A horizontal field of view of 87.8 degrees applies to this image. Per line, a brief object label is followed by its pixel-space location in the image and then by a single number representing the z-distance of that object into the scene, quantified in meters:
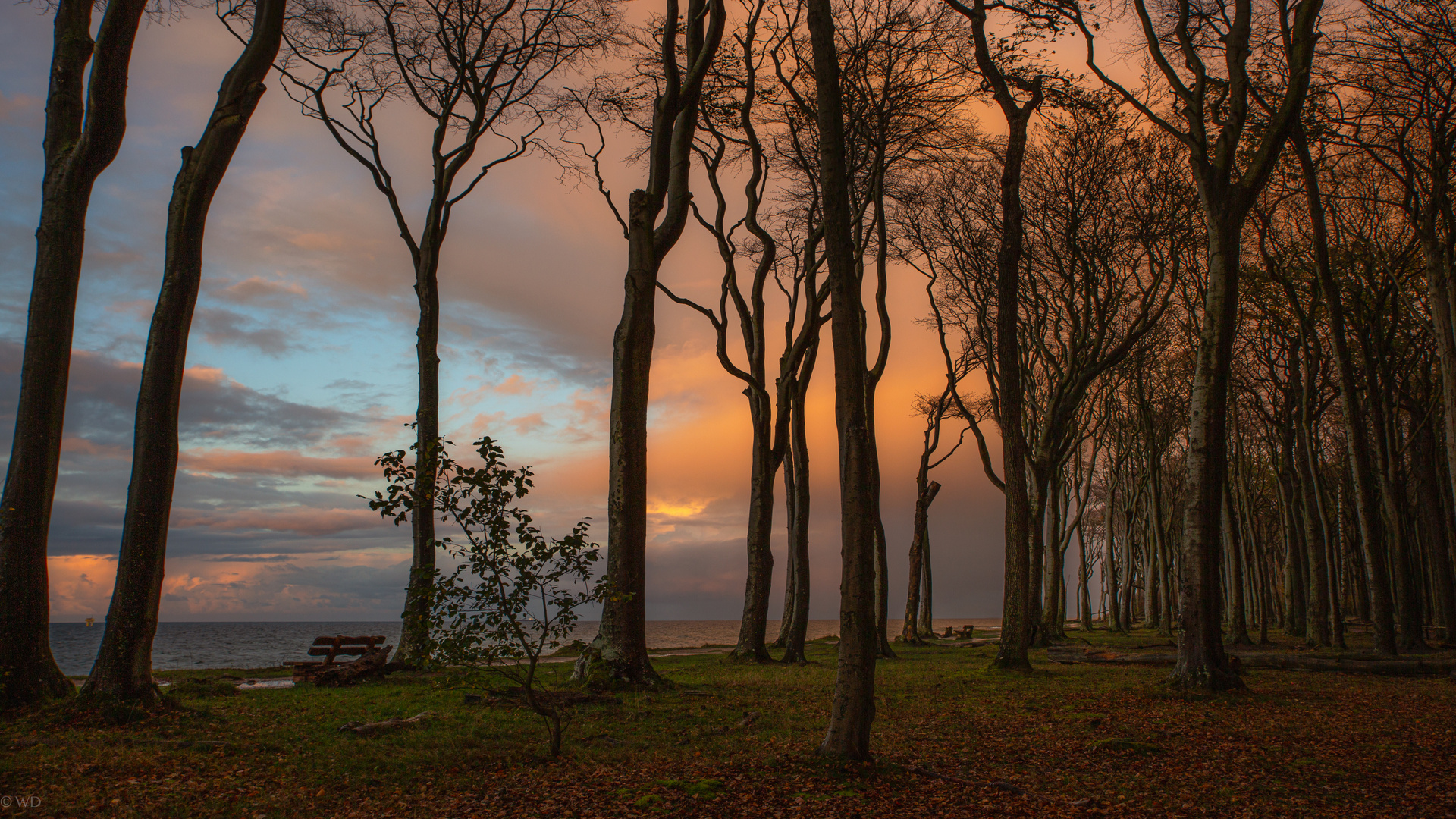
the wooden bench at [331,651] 12.18
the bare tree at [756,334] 15.72
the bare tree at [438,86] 14.80
